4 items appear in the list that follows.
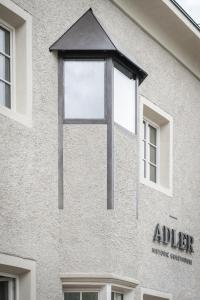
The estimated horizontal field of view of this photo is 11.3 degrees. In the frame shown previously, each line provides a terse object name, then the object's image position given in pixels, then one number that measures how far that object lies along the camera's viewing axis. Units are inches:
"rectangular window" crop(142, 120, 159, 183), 706.2
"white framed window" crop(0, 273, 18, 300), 516.4
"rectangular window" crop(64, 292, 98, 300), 561.6
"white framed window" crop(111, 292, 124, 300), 581.4
